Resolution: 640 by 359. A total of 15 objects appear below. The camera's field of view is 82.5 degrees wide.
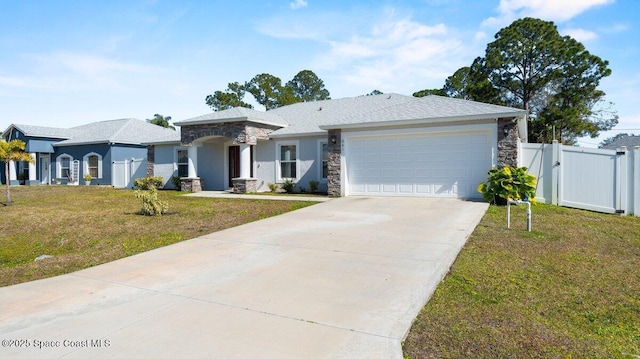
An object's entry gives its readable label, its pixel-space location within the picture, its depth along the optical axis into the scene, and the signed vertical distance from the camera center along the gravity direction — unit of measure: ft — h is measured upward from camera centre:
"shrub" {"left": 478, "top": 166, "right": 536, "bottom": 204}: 26.58 -0.91
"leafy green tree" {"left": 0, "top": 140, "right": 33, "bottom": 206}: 44.78 +2.64
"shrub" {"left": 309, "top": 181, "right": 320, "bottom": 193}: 54.19 -1.92
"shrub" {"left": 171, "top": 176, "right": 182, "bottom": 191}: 65.67 -1.73
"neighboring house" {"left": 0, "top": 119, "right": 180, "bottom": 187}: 78.48 +5.00
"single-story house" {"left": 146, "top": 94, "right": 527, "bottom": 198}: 41.32 +3.61
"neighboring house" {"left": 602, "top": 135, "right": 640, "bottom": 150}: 99.65 +8.85
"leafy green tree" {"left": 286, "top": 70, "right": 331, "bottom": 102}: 167.02 +40.25
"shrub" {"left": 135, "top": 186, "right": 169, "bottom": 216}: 35.01 -3.04
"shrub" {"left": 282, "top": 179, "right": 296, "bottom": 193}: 56.34 -1.91
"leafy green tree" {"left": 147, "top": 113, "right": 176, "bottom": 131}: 174.70 +25.82
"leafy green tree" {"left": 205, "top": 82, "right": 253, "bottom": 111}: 140.26 +29.82
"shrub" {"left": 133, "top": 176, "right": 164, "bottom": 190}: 67.15 -1.57
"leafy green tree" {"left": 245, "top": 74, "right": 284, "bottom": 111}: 139.11 +32.06
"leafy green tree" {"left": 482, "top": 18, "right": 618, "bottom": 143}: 82.84 +22.78
